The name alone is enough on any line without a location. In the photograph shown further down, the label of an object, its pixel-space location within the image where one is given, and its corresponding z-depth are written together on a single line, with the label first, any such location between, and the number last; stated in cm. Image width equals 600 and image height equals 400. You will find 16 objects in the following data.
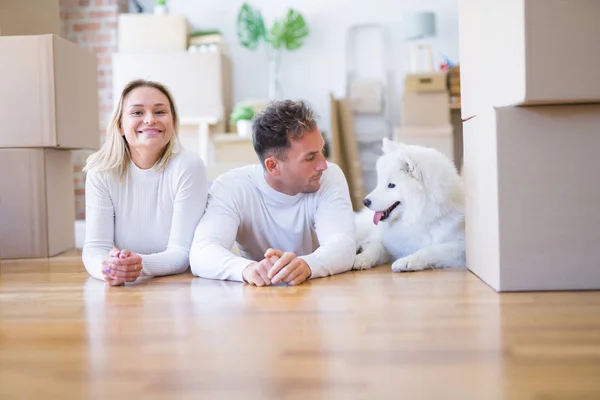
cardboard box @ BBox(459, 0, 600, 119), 161
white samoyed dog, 223
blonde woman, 220
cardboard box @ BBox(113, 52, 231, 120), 518
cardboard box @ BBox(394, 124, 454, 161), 519
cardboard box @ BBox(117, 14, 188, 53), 520
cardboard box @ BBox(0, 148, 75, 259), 287
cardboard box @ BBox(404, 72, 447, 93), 522
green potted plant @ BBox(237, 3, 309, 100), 549
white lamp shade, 544
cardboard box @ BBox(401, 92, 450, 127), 526
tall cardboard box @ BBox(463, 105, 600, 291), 174
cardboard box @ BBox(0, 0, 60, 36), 309
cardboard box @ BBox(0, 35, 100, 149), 285
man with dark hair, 208
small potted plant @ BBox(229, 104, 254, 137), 511
